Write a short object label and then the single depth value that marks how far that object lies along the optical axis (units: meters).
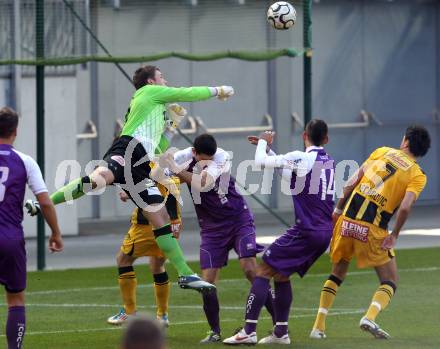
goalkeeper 11.64
